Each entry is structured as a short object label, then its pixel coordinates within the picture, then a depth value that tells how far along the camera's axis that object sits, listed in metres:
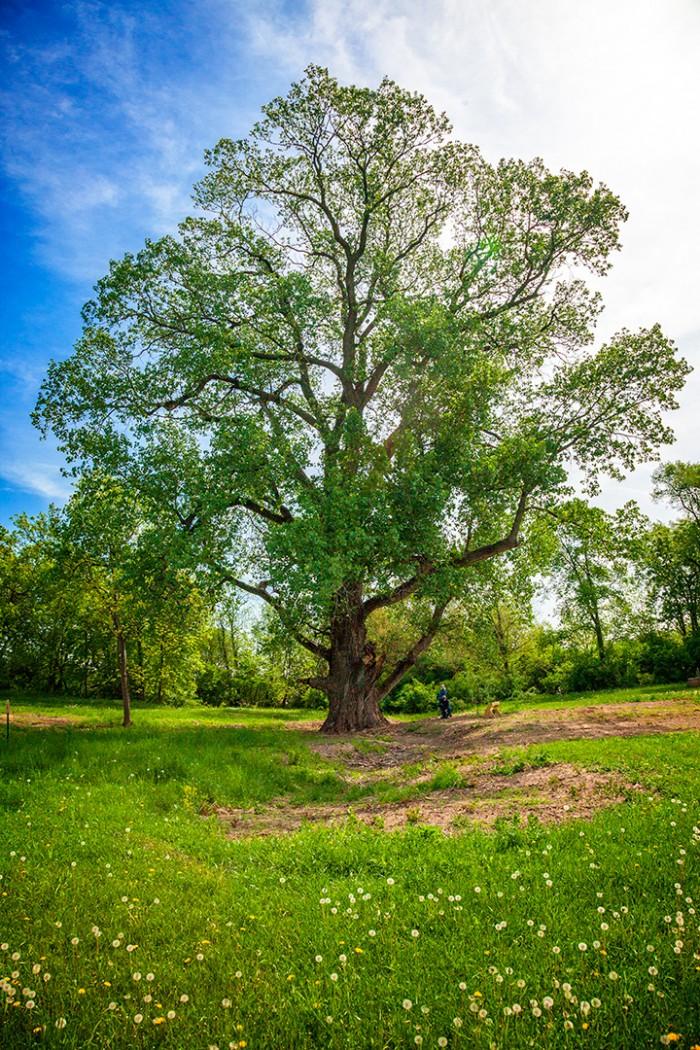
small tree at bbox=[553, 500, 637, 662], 21.91
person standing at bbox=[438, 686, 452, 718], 29.30
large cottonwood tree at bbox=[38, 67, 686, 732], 17.22
